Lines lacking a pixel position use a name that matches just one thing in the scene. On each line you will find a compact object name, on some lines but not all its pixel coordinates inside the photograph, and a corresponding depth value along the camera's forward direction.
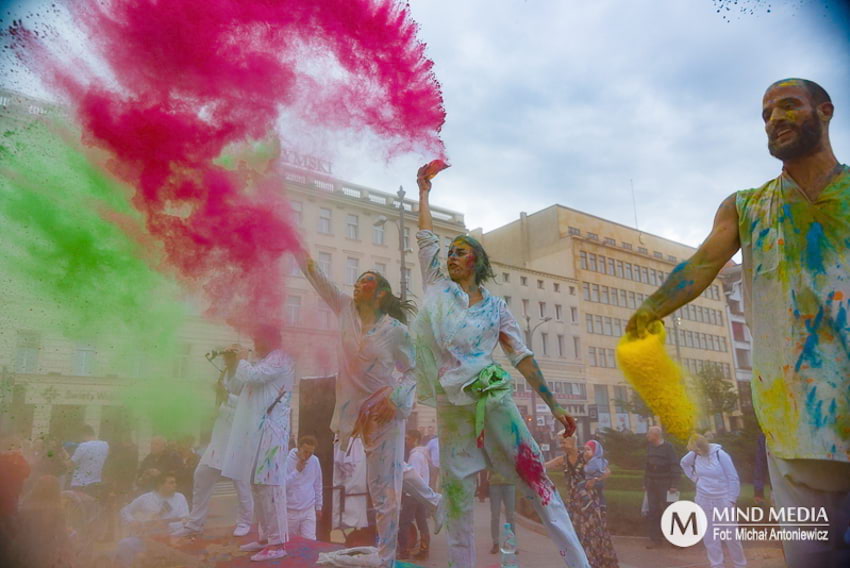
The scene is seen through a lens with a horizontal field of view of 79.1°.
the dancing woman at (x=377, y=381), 4.03
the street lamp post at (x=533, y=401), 32.50
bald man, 1.76
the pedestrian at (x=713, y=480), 6.97
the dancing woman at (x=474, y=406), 3.21
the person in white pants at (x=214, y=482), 5.41
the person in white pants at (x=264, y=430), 5.01
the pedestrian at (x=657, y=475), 8.87
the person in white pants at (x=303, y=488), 6.64
